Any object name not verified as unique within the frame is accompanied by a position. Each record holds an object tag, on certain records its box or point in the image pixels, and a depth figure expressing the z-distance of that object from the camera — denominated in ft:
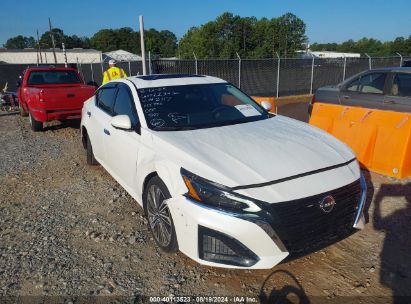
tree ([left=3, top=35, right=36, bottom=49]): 422.82
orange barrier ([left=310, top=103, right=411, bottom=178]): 16.06
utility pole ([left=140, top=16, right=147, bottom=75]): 26.76
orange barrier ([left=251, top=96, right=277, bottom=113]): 20.39
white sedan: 8.44
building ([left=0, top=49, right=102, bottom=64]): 209.15
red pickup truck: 27.14
